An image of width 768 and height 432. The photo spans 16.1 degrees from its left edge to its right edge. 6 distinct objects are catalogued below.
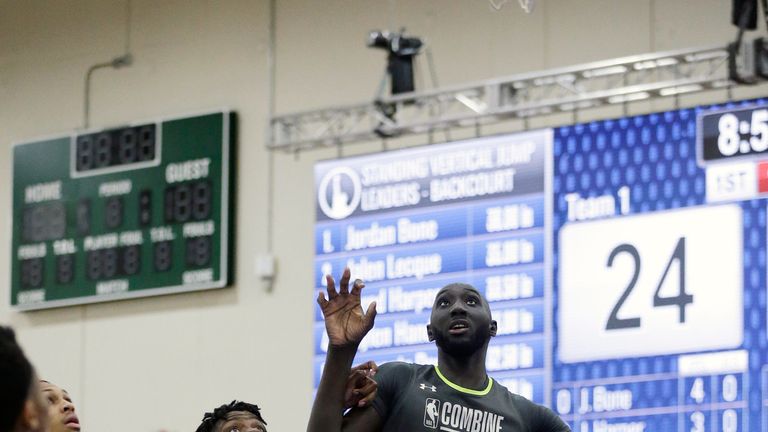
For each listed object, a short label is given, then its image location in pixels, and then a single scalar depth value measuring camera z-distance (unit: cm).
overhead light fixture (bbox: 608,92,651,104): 1491
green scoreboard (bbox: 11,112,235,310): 1888
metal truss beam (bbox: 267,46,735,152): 1485
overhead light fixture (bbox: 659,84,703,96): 1475
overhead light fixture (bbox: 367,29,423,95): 1660
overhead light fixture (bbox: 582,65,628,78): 1517
